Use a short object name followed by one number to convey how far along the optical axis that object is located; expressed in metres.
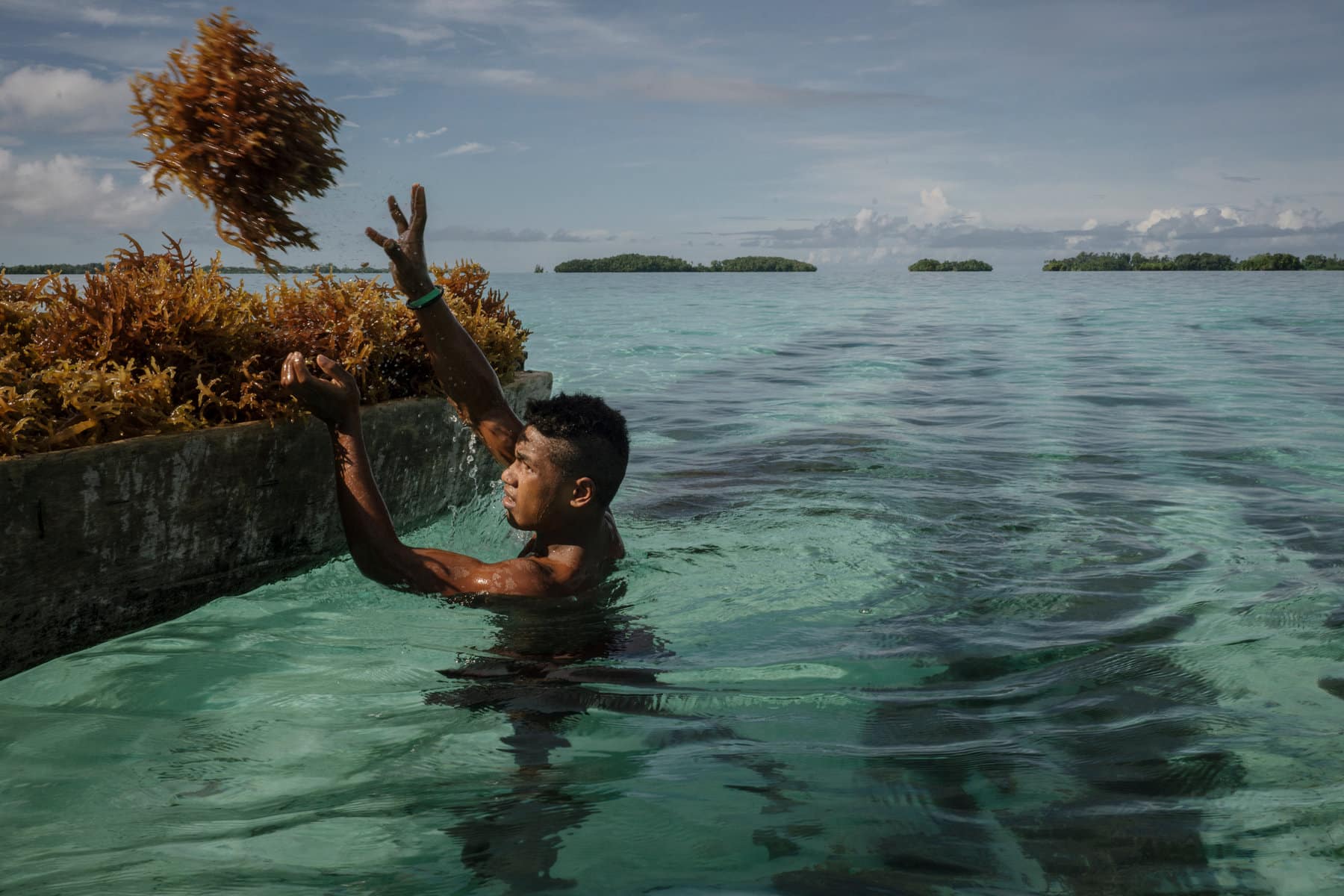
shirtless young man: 4.18
